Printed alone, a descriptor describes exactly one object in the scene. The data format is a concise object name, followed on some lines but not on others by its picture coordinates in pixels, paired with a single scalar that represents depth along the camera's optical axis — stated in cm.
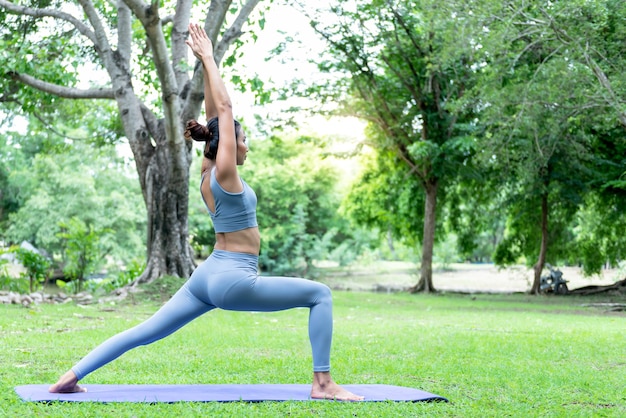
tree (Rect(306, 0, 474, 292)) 2214
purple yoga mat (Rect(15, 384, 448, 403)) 509
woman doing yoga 505
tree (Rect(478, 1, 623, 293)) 1409
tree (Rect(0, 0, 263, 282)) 1517
